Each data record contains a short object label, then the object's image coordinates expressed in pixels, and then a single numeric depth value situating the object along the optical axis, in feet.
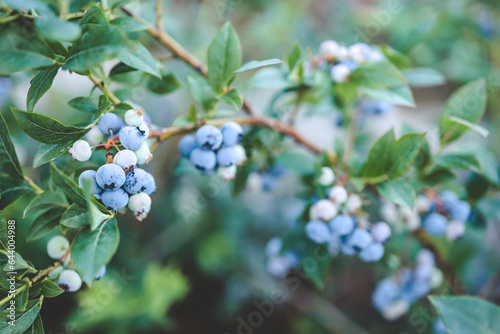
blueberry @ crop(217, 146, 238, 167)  1.93
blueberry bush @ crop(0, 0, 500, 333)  1.80
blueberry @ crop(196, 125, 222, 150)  1.90
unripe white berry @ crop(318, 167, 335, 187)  2.03
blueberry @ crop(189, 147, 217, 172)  1.93
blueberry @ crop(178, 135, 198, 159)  1.96
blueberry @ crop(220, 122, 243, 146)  1.93
